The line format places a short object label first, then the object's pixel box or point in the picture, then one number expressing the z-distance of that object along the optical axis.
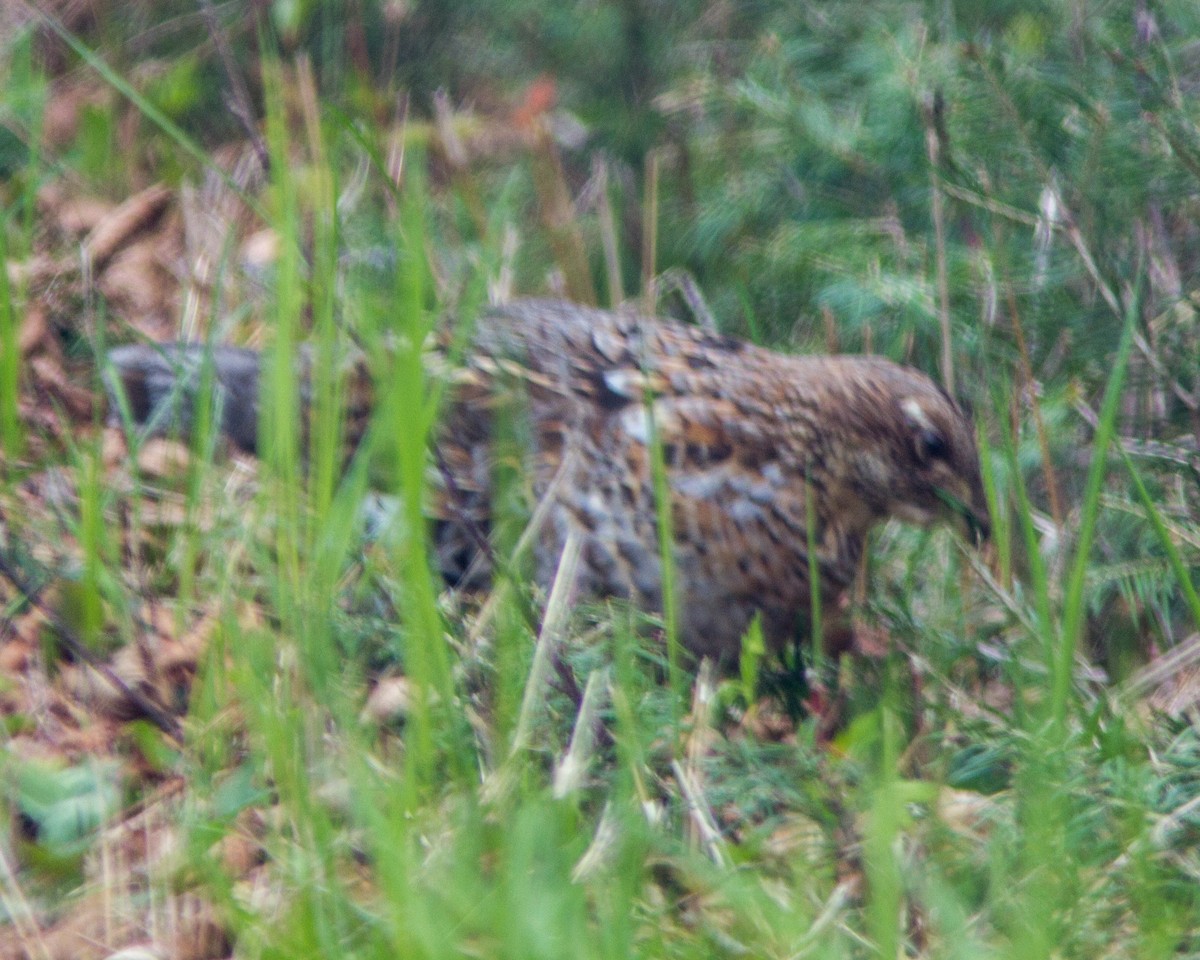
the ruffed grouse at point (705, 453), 6.80
